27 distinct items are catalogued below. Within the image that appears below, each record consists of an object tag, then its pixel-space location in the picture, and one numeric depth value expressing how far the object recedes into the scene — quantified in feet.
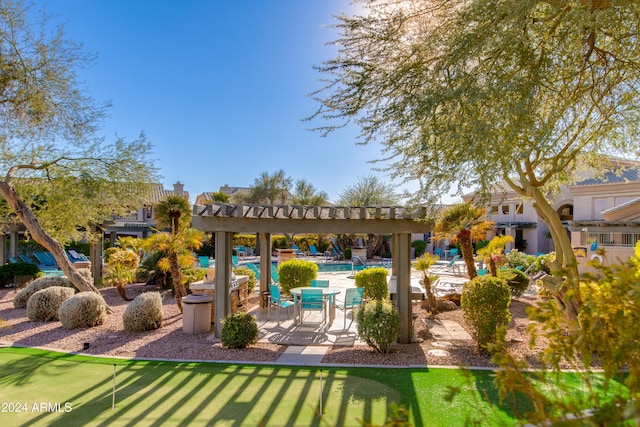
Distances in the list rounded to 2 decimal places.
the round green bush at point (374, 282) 44.52
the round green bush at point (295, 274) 46.34
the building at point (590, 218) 50.88
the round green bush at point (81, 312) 33.17
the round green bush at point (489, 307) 26.20
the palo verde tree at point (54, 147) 38.93
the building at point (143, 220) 48.73
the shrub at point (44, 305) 35.81
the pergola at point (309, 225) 28.68
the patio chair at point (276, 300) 35.58
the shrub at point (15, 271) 55.21
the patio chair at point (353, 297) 34.04
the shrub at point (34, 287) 42.14
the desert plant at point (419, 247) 109.60
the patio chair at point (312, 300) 32.65
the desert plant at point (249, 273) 48.95
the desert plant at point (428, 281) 40.04
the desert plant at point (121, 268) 46.16
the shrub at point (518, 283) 46.84
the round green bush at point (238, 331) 27.17
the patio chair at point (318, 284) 38.14
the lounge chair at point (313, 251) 108.43
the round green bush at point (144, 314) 31.91
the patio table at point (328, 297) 34.12
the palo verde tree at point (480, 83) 19.93
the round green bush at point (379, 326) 25.90
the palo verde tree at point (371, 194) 104.51
